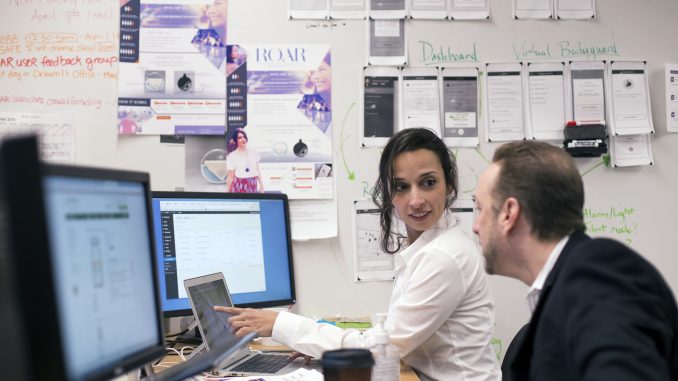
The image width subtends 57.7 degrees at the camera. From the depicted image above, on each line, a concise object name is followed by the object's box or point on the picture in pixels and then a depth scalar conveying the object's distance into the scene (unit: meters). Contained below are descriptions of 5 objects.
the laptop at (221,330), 1.62
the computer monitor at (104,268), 0.85
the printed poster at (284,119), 2.29
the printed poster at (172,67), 2.28
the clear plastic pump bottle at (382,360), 1.27
